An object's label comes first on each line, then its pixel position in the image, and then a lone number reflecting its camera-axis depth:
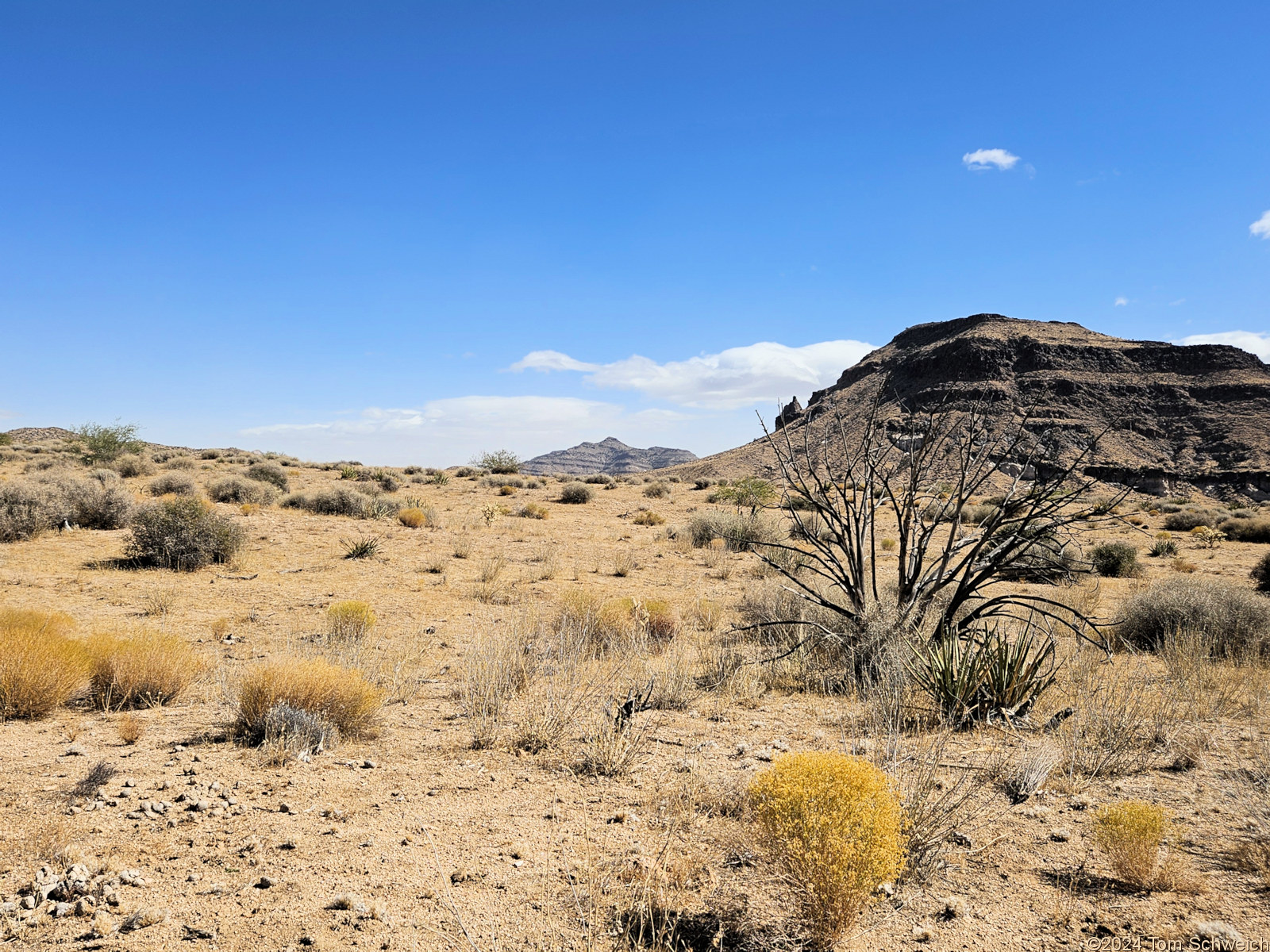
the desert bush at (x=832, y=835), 2.69
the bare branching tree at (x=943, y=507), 5.61
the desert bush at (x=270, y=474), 26.20
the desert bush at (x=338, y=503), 20.12
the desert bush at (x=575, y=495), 28.64
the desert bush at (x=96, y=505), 14.63
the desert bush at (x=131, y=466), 26.42
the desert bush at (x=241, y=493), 21.28
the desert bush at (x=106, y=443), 29.42
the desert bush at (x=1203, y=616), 8.23
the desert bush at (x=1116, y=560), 15.51
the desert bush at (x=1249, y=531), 21.00
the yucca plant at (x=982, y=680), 5.37
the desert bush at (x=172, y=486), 21.14
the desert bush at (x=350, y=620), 8.12
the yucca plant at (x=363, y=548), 13.84
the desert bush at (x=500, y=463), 37.81
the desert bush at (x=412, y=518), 18.92
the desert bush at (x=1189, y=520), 24.22
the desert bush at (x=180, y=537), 11.74
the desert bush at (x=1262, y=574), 13.00
